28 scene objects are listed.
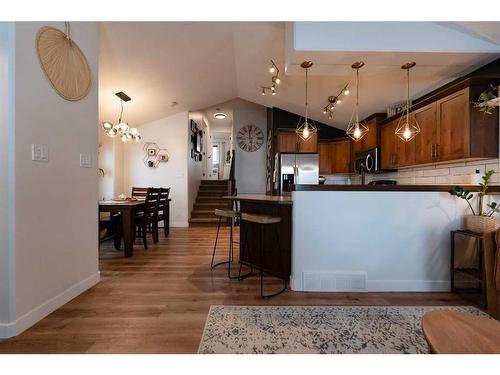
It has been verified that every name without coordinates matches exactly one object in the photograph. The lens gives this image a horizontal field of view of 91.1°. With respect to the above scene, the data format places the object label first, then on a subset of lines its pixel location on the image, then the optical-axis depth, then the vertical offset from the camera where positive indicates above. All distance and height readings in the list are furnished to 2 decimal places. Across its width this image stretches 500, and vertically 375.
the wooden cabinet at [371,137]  4.30 +0.88
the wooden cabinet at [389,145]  3.88 +0.65
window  11.10 +1.39
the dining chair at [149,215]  3.95 -0.52
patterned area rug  1.57 -1.04
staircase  6.08 -0.51
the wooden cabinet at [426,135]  3.02 +0.64
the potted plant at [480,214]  2.14 -0.27
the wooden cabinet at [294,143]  5.52 +0.94
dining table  3.44 -0.45
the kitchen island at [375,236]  2.43 -0.51
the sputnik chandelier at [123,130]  3.98 +0.91
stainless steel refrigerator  5.41 +0.35
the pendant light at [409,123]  2.91 +0.87
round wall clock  7.52 +1.43
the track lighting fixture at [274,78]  3.42 +1.59
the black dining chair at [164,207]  4.60 -0.44
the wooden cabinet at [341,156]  5.37 +0.64
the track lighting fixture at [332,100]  3.97 +1.41
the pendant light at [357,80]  2.71 +1.34
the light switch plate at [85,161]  2.38 +0.23
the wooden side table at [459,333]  0.99 -0.64
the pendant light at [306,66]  2.75 +1.37
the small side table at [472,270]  2.12 -0.80
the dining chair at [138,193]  5.23 -0.19
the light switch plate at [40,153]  1.82 +0.24
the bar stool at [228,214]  2.71 -0.33
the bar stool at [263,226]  2.29 -0.48
